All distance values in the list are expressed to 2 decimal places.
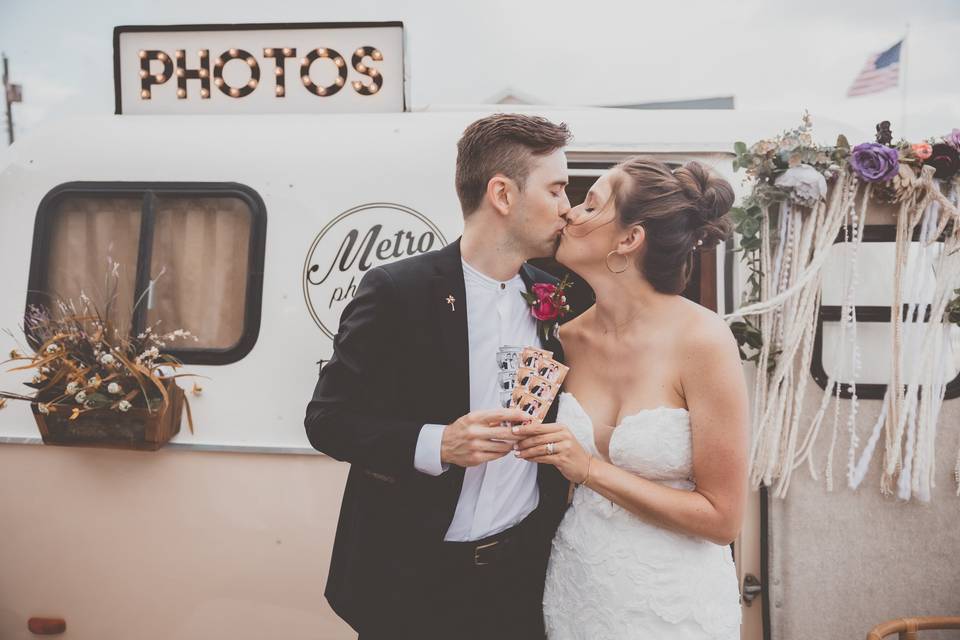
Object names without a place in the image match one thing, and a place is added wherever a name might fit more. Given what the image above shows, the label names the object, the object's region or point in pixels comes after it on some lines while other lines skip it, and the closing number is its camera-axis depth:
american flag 5.45
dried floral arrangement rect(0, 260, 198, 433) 2.71
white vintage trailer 2.86
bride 1.86
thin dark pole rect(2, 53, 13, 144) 13.93
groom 1.90
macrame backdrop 2.61
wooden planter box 2.73
